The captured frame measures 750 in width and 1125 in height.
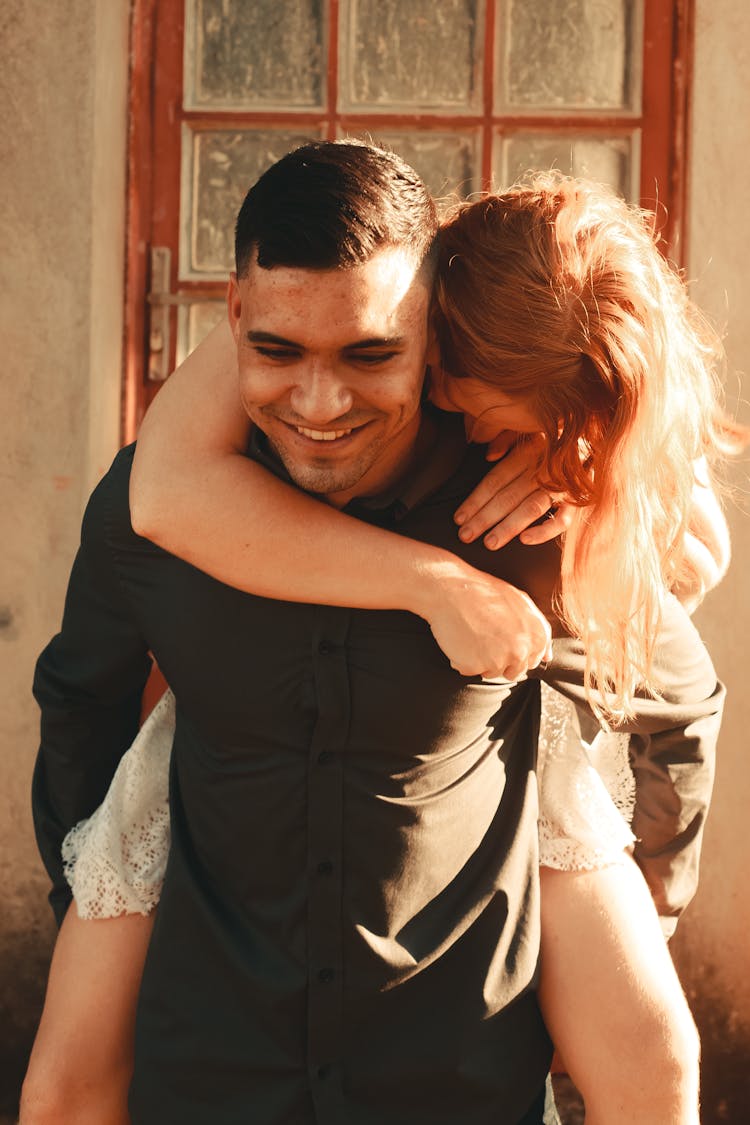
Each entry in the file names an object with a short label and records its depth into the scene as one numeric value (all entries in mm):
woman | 1656
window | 2984
